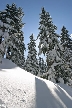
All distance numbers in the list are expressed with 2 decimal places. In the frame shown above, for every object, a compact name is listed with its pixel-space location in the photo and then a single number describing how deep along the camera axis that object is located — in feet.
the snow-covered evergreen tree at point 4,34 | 54.44
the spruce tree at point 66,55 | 77.82
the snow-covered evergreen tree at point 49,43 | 69.76
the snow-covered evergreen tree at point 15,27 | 70.30
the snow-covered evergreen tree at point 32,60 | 117.37
